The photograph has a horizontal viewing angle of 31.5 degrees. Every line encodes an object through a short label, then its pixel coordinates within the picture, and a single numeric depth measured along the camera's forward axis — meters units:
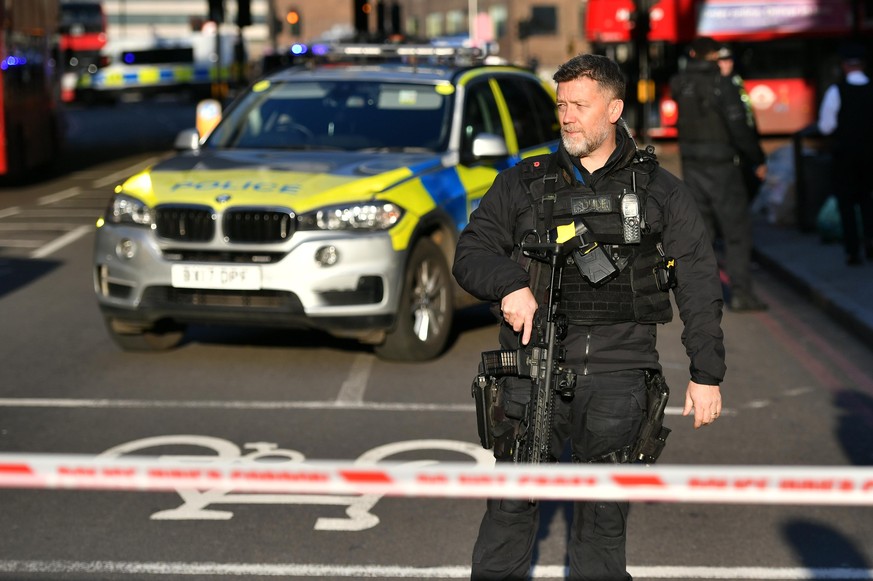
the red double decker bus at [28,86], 22.20
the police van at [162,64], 78.19
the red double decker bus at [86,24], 65.88
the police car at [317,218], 8.71
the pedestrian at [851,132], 12.27
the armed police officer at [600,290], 4.34
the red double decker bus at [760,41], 32.91
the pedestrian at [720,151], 10.68
